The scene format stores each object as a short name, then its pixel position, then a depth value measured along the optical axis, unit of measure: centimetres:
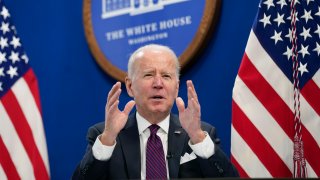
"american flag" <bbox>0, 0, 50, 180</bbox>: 646
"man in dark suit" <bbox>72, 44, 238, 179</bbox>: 444
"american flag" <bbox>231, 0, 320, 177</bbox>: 512
